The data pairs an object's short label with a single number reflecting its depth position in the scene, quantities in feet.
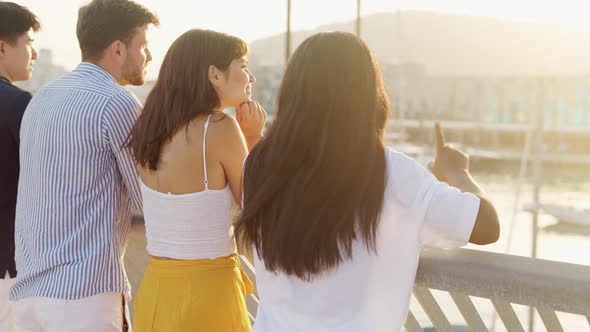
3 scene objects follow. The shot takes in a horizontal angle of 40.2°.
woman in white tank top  5.79
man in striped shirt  6.13
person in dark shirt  7.17
